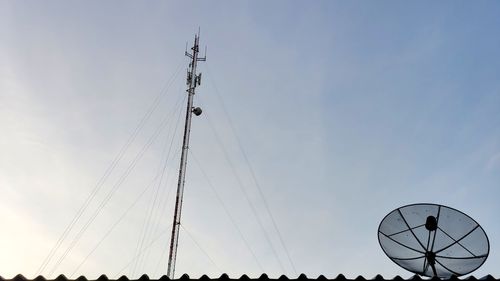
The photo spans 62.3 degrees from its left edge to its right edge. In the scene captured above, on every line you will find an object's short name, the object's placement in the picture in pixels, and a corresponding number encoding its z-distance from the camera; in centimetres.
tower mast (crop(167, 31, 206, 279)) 1242
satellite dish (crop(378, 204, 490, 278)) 751
